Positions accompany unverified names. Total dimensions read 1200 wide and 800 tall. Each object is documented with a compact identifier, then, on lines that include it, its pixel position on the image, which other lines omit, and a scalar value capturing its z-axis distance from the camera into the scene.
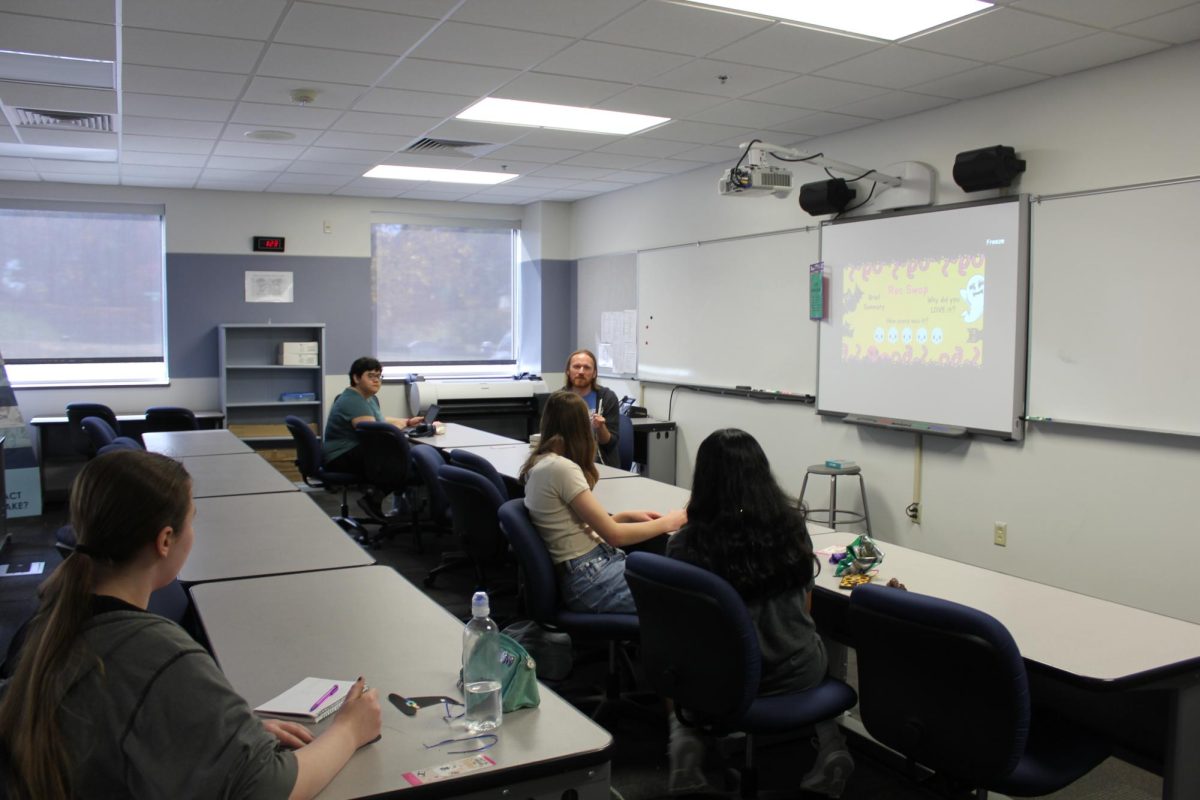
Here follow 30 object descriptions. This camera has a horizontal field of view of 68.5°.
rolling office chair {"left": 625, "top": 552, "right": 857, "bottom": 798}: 2.19
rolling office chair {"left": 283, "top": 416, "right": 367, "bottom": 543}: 5.95
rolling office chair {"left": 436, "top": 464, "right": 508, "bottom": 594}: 3.74
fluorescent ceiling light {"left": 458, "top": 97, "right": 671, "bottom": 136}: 5.11
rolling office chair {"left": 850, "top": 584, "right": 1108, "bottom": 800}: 1.85
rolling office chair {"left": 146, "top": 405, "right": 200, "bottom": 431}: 7.13
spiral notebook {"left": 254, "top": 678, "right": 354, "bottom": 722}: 1.67
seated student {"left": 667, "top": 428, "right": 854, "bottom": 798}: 2.33
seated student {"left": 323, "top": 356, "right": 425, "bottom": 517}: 5.89
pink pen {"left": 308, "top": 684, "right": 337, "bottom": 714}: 1.69
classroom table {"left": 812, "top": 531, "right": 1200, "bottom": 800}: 1.95
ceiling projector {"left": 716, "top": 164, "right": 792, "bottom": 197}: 4.82
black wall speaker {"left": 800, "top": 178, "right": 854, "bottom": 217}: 5.36
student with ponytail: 1.20
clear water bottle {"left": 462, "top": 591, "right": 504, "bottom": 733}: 1.66
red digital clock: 8.17
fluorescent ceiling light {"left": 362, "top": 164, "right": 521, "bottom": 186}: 7.17
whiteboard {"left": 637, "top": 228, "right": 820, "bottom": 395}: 5.91
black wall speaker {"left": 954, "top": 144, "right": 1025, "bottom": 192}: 4.33
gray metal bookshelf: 8.03
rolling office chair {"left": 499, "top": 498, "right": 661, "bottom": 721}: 2.95
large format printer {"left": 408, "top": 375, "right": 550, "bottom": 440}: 8.41
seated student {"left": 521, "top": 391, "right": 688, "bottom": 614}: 3.02
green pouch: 1.73
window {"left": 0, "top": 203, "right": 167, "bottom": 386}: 7.60
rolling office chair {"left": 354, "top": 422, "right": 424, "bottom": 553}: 5.54
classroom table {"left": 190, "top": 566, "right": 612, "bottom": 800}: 1.52
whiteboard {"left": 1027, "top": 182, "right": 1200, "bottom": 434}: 3.80
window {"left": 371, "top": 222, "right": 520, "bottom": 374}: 8.91
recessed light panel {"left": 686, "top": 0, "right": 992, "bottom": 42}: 3.46
